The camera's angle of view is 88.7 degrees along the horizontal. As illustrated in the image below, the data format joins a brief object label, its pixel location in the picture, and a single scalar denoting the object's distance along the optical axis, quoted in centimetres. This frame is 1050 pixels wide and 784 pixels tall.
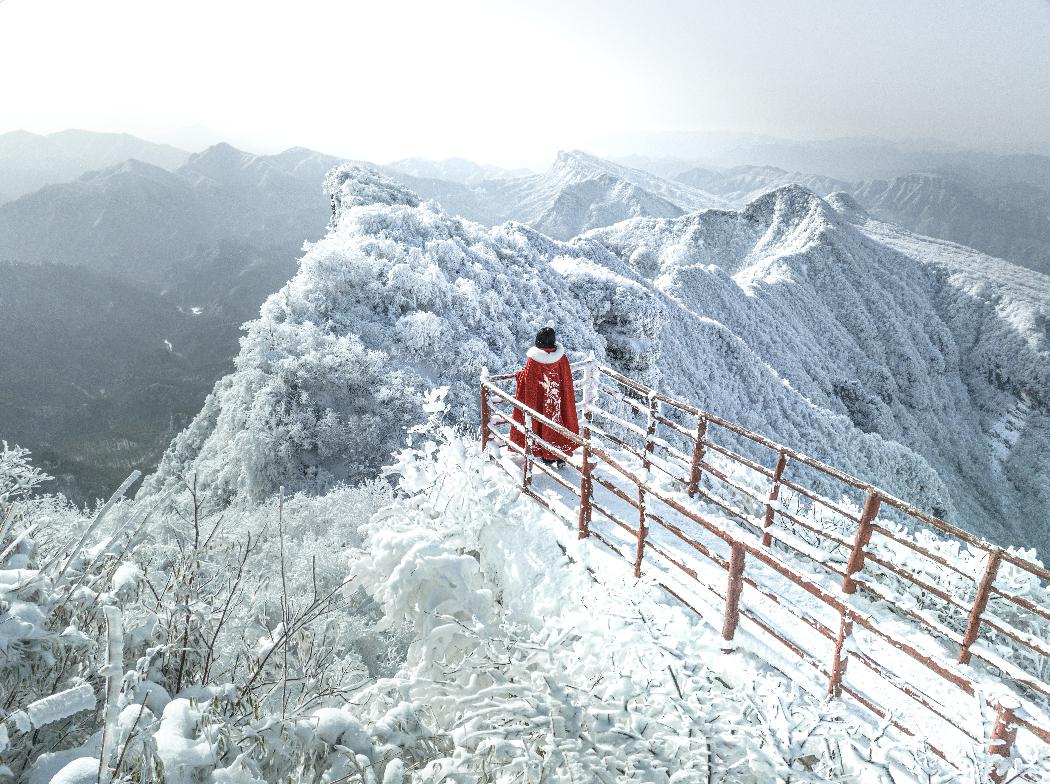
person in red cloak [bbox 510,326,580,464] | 673
